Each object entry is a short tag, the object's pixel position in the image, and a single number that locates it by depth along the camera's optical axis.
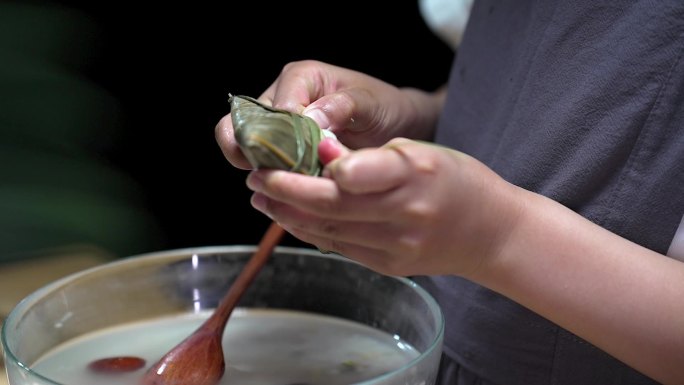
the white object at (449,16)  1.28
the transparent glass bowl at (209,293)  1.06
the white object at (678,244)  1.01
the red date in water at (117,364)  1.05
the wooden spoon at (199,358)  1.03
